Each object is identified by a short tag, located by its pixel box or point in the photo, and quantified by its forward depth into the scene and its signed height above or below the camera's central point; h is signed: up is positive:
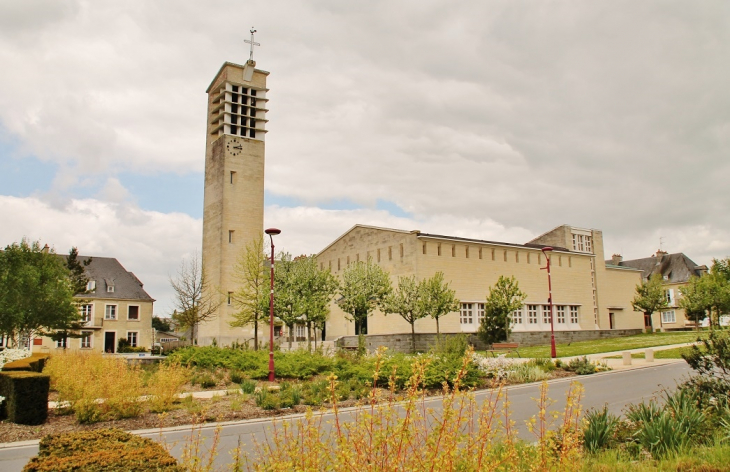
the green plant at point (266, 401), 14.79 -2.15
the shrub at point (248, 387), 16.59 -2.02
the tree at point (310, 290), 32.59 +1.38
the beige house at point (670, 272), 67.50 +4.20
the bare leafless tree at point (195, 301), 37.84 +1.03
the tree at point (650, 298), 52.41 +0.81
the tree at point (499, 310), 37.91 -0.01
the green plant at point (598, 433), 7.71 -1.67
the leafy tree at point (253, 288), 34.41 +1.66
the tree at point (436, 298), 36.00 +0.82
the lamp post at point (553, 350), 29.29 -2.07
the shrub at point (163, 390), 14.36 -1.78
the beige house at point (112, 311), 52.94 +0.69
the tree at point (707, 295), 47.28 +0.84
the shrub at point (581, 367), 22.34 -2.24
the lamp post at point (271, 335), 20.44 -0.73
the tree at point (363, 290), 37.08 +1.44
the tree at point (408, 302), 35.88 +0.61
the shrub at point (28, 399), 12.93 -1.72
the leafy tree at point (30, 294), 31.05 +1.42
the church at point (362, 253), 42.62 +4.57
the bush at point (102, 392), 13.15 -1.68
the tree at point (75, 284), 41.78 +2.68
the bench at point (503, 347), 31.45 -1.97
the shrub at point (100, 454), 4.86 -1.21
